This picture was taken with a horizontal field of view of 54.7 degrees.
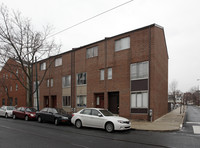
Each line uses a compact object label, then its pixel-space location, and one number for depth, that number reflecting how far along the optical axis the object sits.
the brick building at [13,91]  36.19
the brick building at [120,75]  17.06
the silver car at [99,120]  11.59
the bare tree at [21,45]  21.50
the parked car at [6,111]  21.62
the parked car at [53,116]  14.88
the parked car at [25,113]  18.48
